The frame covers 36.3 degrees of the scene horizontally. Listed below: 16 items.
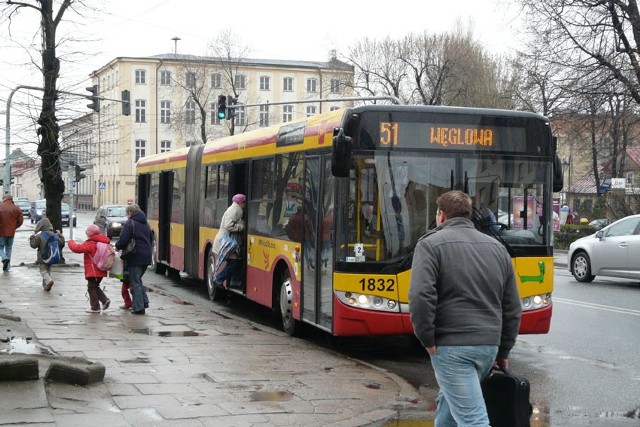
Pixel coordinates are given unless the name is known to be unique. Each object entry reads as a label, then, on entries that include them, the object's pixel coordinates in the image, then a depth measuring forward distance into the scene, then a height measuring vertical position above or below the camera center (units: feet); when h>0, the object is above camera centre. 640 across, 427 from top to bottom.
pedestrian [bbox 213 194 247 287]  47.62 -2.58
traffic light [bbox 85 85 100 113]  93.25 +8.70
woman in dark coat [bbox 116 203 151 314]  46.16 -2.87
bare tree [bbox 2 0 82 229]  74.69 +6.74
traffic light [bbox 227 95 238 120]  115.30 +9.89
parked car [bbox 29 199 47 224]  194.80 -4.21
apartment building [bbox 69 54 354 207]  262.88 +27.81
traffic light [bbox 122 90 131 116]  108.68 +9.94
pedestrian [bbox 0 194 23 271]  70.74 -2.62
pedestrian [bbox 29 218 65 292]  55.47 -3.26
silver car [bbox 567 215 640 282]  65.51 -4.11
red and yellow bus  33.73 -0.22
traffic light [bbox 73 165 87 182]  97.30 +1.58
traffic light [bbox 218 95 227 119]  109.91 +9.57
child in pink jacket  45.91 -3.84
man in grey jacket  16.80 -2.02
